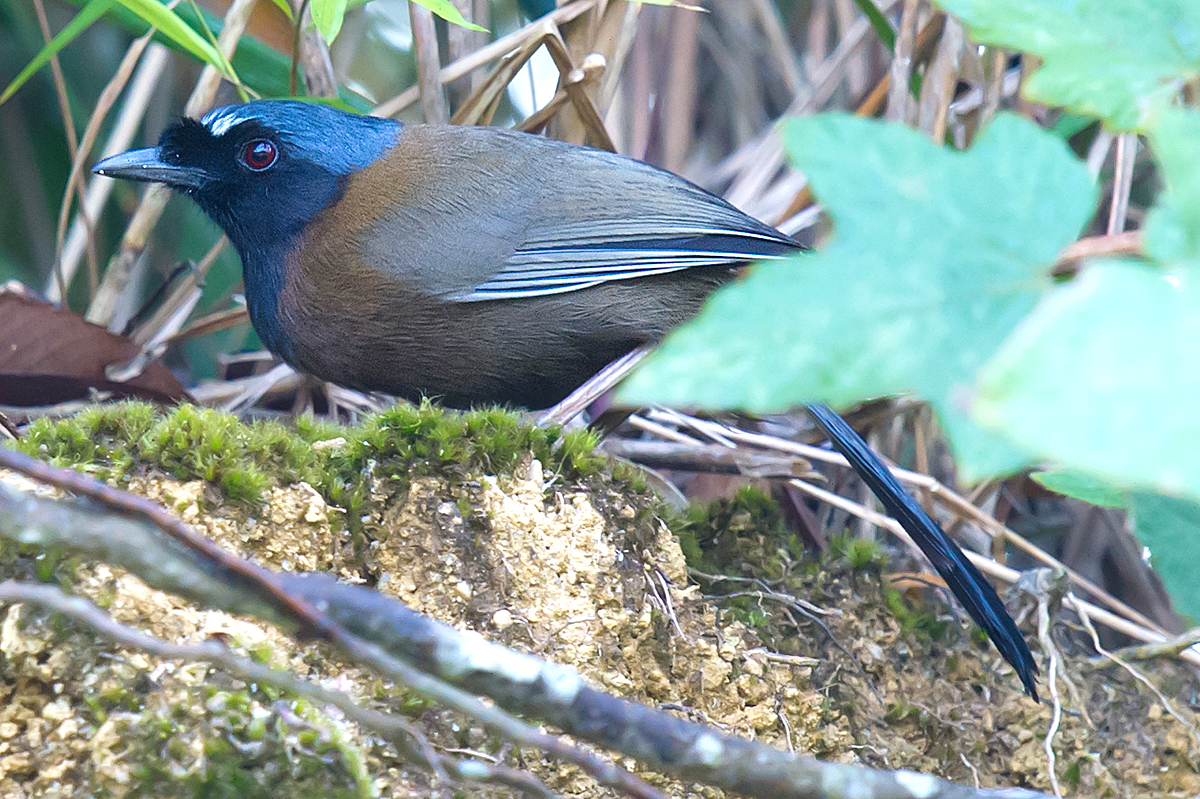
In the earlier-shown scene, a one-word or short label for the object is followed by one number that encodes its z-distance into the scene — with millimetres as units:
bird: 6586
